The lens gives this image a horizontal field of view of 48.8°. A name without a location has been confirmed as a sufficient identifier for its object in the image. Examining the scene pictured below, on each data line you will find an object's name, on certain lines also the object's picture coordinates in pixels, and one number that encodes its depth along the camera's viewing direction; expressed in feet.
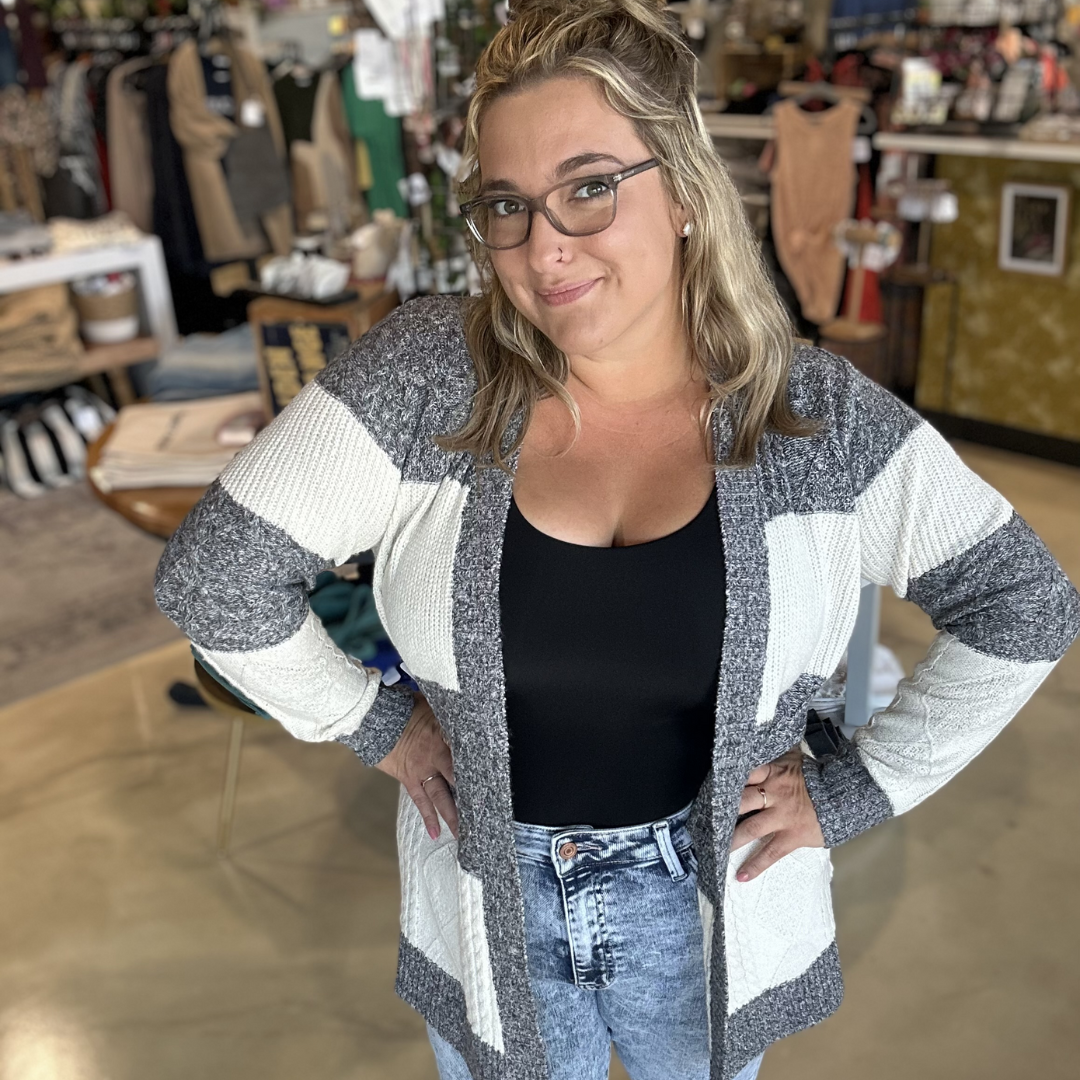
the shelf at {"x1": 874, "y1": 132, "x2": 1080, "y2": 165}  13.42
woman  3.82
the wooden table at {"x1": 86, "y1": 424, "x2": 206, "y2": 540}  8.10
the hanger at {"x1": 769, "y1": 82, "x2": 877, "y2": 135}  15.89
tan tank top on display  15.80
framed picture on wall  14.58
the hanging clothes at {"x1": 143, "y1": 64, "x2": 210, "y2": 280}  18.74
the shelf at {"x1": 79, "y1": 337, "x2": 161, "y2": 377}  16.55
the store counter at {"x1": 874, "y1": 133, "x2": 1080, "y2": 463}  14.74
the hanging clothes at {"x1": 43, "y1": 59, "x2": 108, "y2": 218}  19.54
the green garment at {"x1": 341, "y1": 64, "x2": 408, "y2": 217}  18.28
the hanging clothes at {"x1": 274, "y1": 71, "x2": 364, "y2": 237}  18.70
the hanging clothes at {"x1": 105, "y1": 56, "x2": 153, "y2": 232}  19.26
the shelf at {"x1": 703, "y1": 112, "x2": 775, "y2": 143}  16.63
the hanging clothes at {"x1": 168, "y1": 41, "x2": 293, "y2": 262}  18.69
